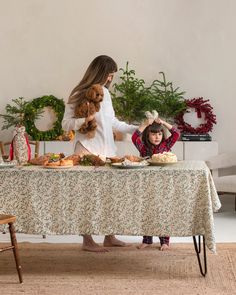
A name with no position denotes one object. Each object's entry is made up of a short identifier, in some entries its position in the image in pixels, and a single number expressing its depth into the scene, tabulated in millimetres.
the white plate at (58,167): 4293
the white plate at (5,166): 4345
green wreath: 7684
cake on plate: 4367
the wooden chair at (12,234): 4043
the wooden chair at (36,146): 6181
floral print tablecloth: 4176
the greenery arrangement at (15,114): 7746
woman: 4893
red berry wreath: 7648
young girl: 4914
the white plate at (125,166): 4254
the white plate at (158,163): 4363
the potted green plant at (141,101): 7629
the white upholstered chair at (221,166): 6984
